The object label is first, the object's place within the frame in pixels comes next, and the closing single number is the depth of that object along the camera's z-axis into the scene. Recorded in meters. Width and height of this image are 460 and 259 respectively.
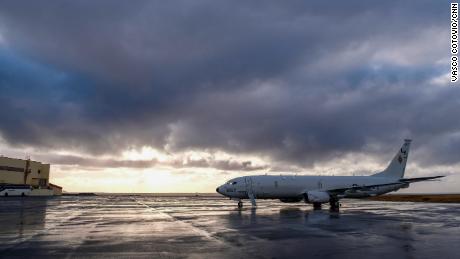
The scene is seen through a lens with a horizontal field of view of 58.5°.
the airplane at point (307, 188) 51.12
